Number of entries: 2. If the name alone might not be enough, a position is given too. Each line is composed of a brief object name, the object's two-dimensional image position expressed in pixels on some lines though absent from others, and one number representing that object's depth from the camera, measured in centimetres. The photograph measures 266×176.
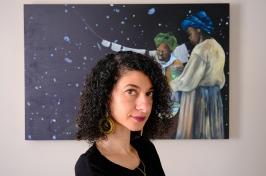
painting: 197
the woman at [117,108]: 93
